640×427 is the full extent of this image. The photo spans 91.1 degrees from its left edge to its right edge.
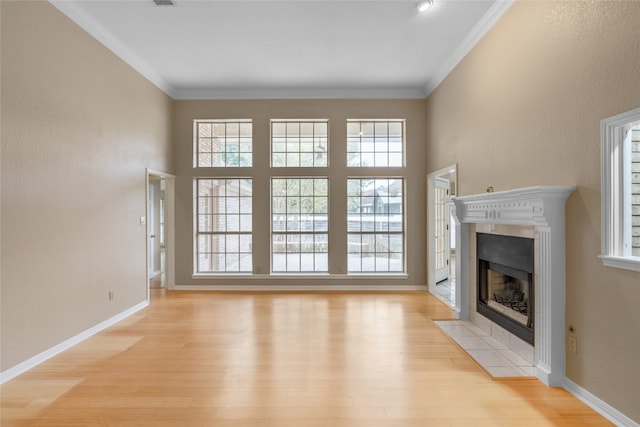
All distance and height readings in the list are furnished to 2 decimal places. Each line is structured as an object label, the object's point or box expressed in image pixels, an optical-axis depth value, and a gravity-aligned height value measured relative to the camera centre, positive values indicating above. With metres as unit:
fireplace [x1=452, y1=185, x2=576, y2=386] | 2.43 -0.37
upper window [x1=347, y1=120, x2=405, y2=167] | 5.74 +1.31
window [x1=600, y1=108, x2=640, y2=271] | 2.01 +0.16
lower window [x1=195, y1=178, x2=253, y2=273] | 5.78 -0.18
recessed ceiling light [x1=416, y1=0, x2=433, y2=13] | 3.21 +2.17
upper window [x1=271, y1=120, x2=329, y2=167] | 5.76 +1.32
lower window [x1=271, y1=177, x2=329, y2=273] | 5.75 -0.11
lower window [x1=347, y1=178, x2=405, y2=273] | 5.73 -0.17
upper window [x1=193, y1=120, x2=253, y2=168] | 5.78 +1.34
